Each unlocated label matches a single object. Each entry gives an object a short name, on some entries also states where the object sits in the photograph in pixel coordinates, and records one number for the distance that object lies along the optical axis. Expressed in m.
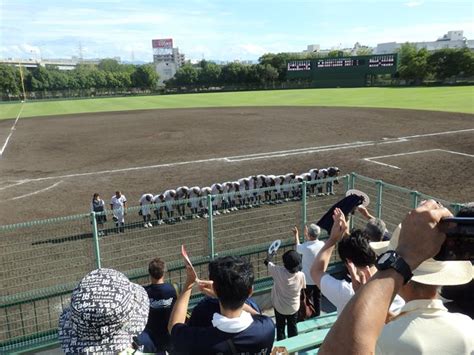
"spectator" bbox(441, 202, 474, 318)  3.25
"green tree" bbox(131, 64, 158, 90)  107.81
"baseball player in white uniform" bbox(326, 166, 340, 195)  15.51
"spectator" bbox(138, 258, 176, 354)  4.66
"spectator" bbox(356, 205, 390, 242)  5.86
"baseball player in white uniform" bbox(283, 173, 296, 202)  15.55
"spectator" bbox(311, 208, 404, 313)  3.62
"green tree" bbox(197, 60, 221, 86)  100.12
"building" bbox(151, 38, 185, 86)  182.62
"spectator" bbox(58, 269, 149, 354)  2.35
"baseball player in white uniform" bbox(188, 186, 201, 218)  14.55
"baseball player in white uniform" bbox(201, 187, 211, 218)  13.18
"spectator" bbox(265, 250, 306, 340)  5.84
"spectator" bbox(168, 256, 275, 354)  2.93
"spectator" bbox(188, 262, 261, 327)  3.44
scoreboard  75.00
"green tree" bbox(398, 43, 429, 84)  83.00
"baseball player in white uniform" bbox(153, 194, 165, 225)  13.21
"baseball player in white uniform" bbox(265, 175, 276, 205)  15.56
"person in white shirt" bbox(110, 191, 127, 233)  12.76
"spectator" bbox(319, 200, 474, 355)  1.83
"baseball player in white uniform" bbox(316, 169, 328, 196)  16.16
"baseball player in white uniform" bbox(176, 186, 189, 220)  14.11
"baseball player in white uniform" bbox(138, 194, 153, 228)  12.69
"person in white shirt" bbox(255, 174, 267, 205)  15.38
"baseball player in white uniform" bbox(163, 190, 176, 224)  13.72
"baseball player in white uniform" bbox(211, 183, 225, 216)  14.12
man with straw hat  2.19
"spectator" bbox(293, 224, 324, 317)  6.31
